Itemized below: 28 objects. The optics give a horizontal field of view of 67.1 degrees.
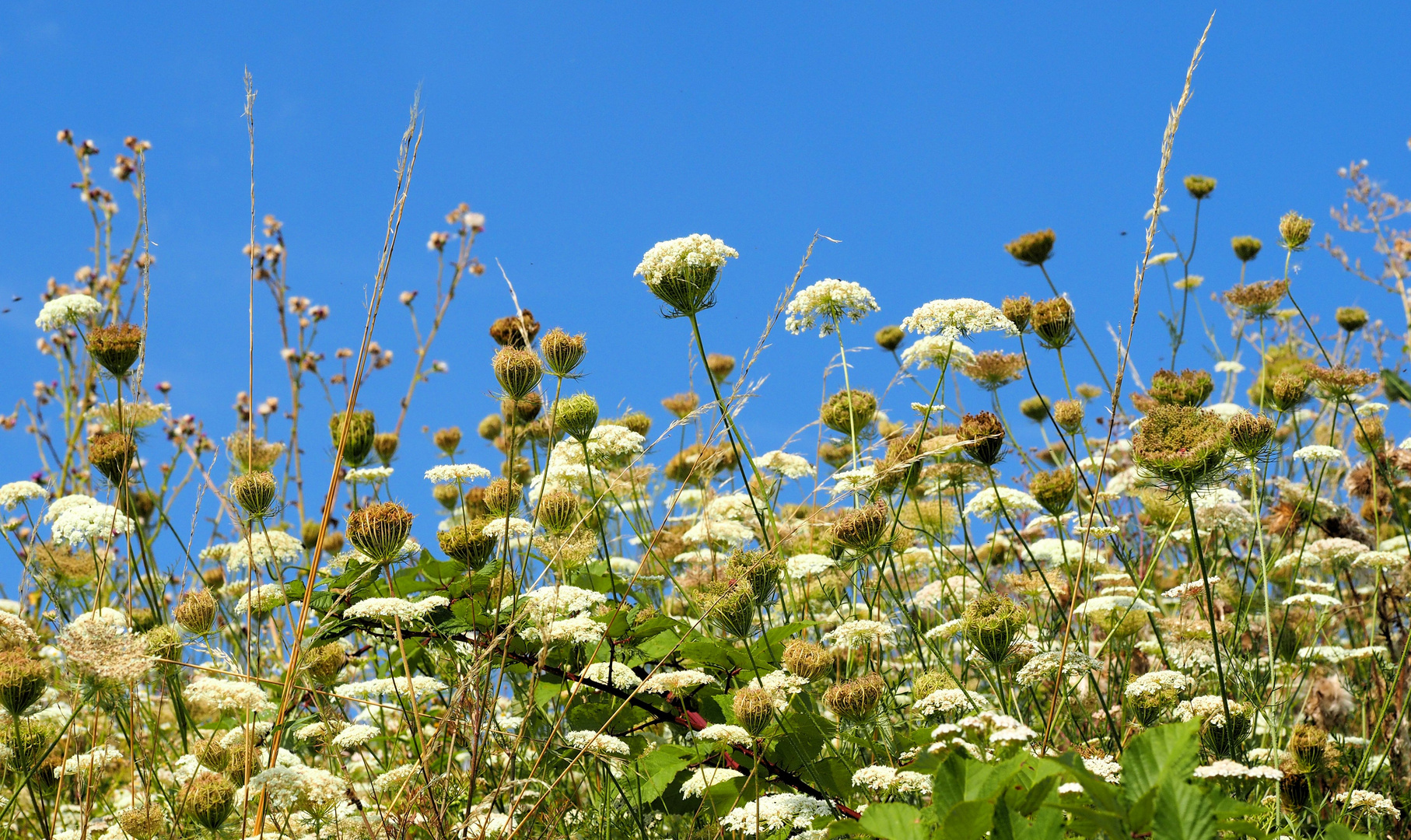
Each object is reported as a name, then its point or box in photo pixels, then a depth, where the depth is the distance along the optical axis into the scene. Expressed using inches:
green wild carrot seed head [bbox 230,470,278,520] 124.6
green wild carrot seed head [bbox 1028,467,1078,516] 137.4
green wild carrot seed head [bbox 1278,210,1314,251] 215.5
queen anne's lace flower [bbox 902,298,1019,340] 141.1
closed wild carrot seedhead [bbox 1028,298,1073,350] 149.6
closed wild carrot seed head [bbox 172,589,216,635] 125.6
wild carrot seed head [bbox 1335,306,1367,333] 244.2
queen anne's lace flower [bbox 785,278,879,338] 149.5
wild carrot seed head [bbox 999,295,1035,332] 153.3
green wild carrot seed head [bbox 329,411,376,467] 161.5
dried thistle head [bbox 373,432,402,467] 207.9
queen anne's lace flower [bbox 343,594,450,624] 97.4
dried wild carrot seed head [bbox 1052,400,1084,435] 174.9
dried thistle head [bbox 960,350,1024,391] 188.2
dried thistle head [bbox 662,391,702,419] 239.0
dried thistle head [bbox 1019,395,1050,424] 252.5
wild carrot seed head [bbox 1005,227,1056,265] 181.5
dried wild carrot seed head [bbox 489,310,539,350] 156.4
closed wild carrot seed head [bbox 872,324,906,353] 225.5
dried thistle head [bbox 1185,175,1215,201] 243.8
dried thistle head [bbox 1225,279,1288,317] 218.1
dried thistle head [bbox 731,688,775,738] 93.4
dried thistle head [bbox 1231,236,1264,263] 246.8
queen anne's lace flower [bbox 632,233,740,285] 119.9
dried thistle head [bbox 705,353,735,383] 247.3
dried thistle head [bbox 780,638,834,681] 104.5
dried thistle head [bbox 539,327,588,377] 119.4
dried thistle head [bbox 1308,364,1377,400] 156.3
